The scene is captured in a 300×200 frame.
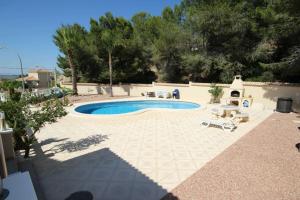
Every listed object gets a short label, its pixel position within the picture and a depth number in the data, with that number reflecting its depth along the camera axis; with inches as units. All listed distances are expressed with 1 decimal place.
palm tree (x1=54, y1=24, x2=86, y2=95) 631.8
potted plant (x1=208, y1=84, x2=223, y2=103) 571.2
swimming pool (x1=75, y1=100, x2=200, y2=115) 537.6
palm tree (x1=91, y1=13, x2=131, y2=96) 697.0
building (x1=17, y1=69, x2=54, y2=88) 1426.6
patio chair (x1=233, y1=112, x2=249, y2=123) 359.9
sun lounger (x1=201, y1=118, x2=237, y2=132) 307.6
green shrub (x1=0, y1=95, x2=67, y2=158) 169.9
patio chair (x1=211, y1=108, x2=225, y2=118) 386.0
